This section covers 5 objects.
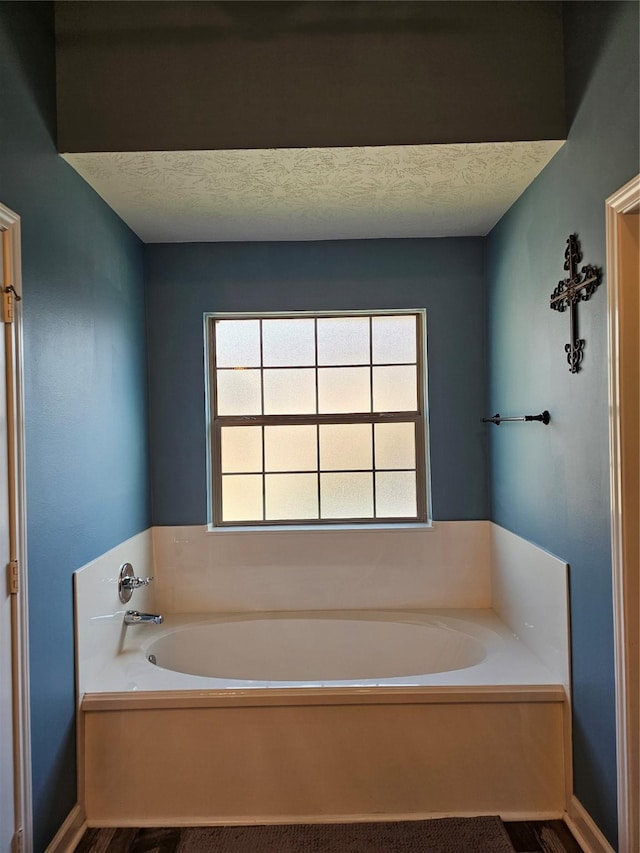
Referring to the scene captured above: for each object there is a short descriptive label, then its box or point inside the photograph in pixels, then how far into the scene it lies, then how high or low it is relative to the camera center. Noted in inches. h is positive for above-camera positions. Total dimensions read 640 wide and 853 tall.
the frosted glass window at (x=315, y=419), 133.9 +2.1
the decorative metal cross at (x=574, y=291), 81.3 +17.6
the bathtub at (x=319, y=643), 114.3 -40.5
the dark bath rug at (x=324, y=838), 83.6 -55.6
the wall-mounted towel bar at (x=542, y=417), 95.8 +1.1
